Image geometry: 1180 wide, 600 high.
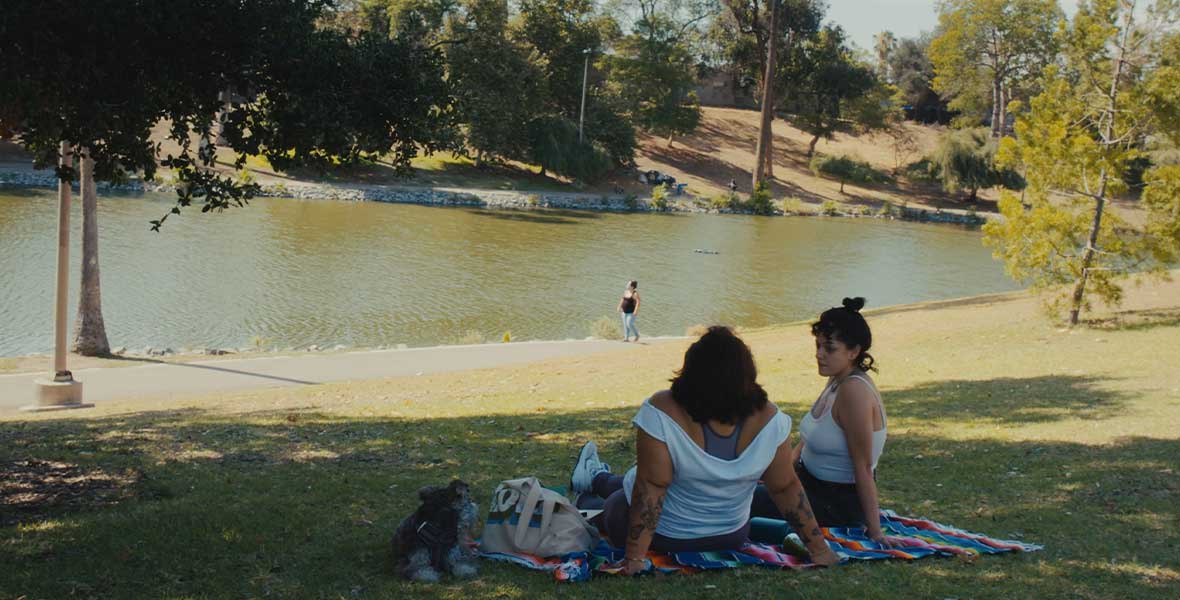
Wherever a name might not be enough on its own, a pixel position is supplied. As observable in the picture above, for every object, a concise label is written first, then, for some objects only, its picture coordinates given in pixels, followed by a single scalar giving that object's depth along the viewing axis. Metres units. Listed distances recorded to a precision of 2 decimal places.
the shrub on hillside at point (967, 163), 75.38
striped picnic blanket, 5.56
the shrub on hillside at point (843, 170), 81.00
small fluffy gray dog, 5.56
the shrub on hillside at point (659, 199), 66.62
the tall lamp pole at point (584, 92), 71.62
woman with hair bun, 5.82
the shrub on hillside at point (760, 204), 69.38
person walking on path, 23.66
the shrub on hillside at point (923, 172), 77.62
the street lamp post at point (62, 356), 14.94
